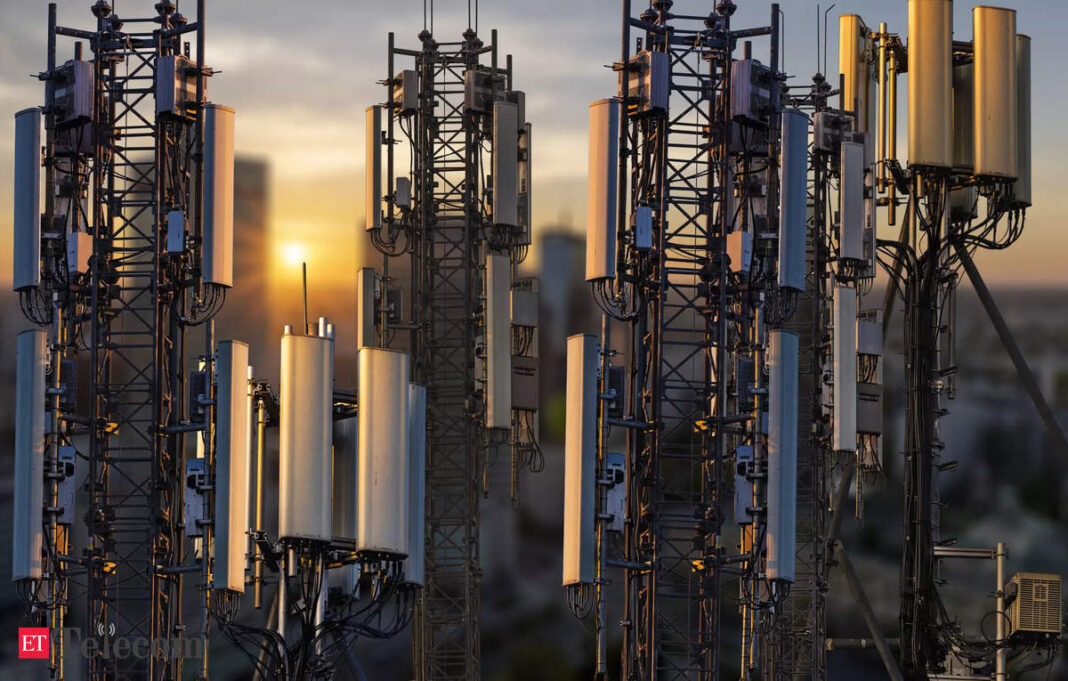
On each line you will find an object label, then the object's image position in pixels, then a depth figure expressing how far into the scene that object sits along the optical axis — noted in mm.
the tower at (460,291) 45312
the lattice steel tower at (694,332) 34781
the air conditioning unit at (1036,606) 43812
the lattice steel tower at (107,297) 36812
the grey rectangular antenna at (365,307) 45219
